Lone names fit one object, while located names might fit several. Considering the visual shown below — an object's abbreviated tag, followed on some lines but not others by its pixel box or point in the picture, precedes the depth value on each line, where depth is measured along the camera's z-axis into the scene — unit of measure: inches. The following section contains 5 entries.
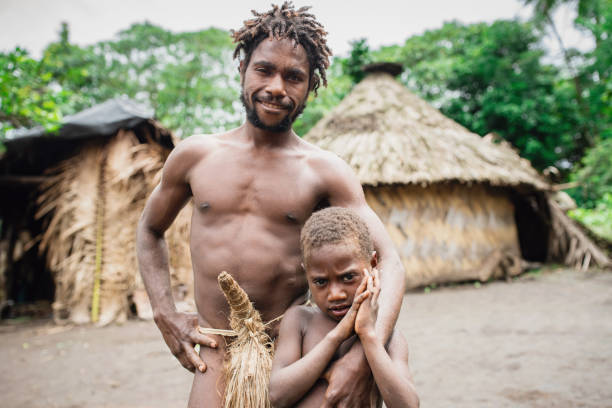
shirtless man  68.9
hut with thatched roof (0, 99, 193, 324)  253.0
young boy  53.0
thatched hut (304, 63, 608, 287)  301.3
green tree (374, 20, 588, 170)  539.2
